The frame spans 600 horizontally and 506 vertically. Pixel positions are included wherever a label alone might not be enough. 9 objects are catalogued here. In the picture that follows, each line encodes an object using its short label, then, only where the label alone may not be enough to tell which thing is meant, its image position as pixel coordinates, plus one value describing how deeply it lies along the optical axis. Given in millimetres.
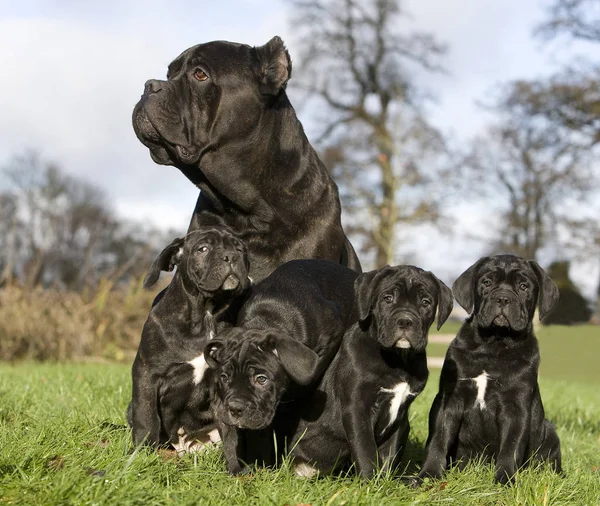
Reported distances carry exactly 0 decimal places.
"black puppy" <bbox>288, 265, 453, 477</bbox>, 4316
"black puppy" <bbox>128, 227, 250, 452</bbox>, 4672
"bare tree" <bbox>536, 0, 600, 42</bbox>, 29797
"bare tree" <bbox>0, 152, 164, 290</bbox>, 42156
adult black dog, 4852
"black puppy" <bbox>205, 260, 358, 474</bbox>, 4094
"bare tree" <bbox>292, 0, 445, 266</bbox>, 31891
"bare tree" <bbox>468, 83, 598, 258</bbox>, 32875
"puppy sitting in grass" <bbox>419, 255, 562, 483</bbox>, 4832
